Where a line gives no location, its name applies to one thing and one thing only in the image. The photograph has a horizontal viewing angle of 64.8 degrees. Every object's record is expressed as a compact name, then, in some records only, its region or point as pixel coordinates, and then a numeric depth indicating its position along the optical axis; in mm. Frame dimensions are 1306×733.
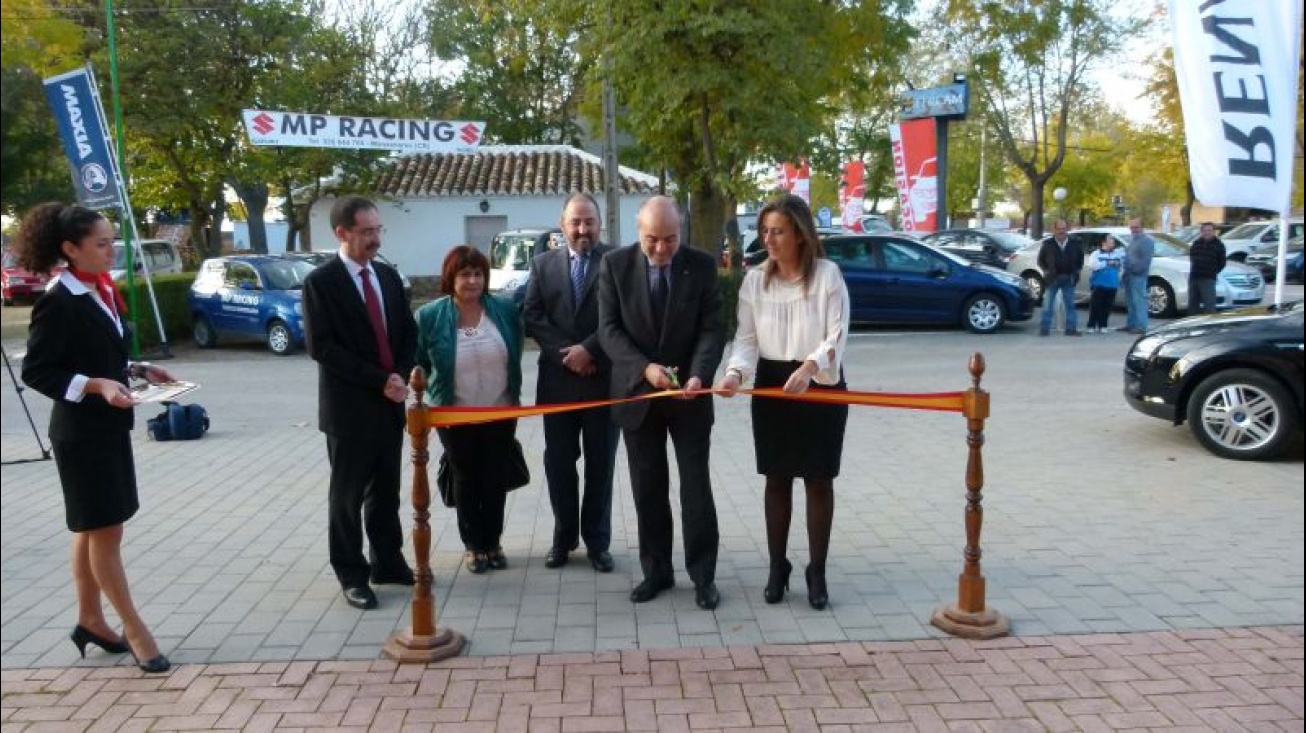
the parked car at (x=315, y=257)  16766
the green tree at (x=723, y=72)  13719
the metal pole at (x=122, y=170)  14422
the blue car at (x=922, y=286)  16125
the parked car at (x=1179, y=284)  17250
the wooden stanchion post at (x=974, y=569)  4438
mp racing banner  16859
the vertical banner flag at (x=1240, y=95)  6152
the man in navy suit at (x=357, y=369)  4605
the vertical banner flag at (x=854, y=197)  30219
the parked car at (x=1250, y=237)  27286
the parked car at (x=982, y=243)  24125
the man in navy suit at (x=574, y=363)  5125
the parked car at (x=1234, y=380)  7367
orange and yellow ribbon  4504
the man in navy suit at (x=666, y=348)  4688
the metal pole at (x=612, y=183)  16678
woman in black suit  3889
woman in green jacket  5109
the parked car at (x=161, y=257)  24781
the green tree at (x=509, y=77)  27859
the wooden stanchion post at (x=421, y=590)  4238
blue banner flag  12742
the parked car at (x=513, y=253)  17303
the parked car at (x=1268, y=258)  25844
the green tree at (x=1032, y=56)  20125
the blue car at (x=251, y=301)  15664
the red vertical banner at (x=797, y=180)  18188
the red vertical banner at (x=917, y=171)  23109
